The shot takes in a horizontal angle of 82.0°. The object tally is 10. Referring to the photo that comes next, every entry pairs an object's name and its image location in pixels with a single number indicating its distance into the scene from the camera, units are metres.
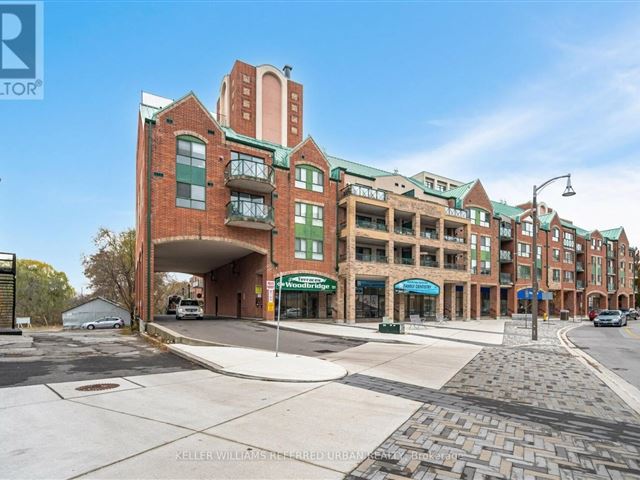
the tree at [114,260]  42.59
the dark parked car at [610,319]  33.78
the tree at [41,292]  55.41
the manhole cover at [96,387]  7.47
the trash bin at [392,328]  20.83
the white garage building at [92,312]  46.28
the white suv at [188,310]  28.88
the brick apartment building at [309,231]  24.97
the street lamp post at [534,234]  18.25
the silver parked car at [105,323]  41.40
